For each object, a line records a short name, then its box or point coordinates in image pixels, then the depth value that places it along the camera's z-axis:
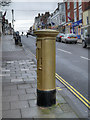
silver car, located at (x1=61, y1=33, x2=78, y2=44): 17.77
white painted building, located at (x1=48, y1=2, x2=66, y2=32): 37.17
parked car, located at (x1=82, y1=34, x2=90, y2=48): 12.23
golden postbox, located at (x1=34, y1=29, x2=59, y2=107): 2.61
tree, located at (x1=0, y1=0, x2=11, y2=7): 11.10
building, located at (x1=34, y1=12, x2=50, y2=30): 57.98
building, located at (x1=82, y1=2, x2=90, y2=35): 23.60
